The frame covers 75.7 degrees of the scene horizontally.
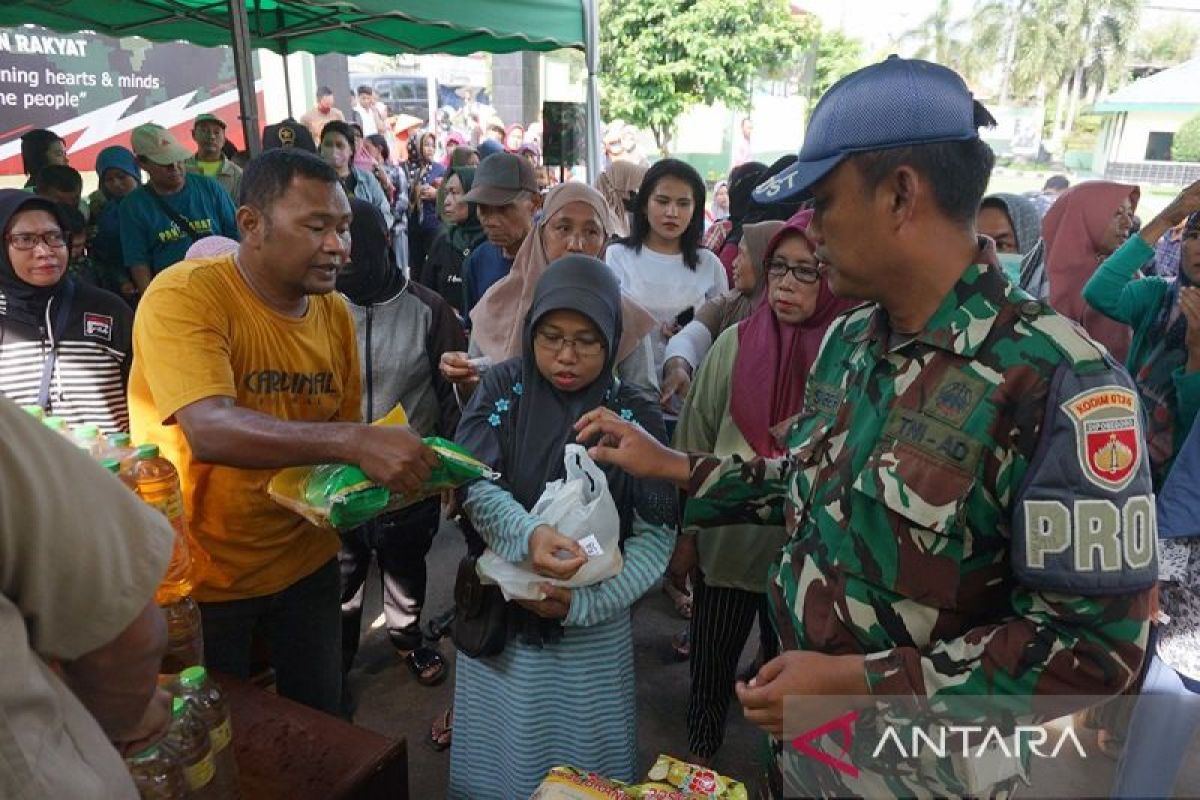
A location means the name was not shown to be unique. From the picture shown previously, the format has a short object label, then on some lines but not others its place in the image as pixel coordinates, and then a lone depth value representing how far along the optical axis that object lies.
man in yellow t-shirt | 1.62
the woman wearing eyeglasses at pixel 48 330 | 2.65
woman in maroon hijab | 2.33
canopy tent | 4.71
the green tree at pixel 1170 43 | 43.19
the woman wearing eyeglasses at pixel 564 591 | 2.05
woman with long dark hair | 3.63
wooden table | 1.44
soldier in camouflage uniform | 1.04
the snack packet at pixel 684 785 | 1.65
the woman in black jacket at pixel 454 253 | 4.57
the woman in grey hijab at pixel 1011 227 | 3.83
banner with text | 10.64
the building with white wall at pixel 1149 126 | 21.66
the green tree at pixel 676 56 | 16.09
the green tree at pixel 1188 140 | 23.17
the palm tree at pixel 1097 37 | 37.53
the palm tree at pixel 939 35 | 42.28
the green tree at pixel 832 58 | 25.45
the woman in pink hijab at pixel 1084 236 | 3.78
